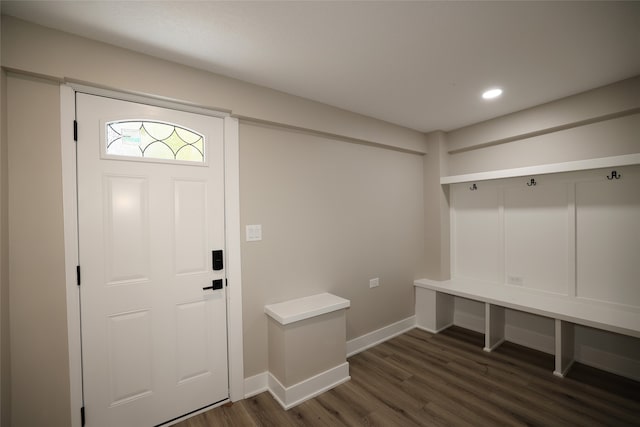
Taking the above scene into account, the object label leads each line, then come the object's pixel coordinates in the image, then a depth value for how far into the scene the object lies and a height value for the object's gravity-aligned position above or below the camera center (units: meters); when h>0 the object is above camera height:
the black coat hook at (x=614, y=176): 2.46 +0.29
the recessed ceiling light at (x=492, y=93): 2.46 +1.09
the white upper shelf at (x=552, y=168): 2.27 +0.40
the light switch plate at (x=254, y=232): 2.31 -0.18
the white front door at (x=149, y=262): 1.74 -0.35
